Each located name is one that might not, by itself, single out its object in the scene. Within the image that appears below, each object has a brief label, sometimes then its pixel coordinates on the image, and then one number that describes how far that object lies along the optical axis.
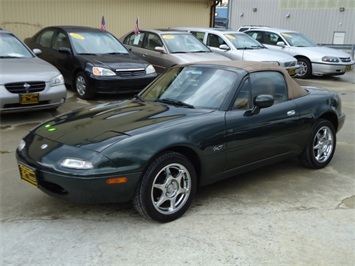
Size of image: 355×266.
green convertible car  3.26
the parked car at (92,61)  8.23
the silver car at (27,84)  6.29
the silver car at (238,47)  11.62
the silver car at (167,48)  10.06
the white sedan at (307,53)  13.01
